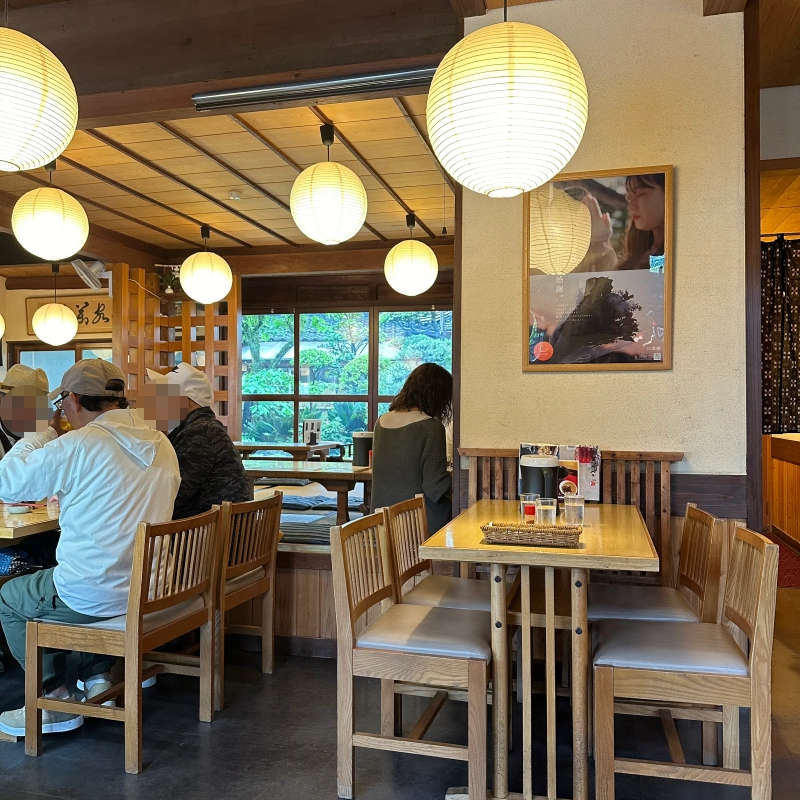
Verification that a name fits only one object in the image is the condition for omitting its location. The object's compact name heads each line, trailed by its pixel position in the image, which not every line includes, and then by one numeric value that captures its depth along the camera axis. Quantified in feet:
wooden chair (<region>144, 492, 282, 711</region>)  9.71
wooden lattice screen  24.39
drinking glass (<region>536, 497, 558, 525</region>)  8.04
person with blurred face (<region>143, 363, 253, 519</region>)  10.73
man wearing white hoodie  8.39
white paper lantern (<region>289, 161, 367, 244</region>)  13.03
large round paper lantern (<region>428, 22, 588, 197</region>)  7.06
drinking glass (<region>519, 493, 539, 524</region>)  8.24
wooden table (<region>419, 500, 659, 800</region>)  6.55
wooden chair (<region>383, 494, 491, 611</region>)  8.73
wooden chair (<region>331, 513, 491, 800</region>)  7.04
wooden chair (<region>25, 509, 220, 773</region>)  8.00
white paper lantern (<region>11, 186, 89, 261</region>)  14.51
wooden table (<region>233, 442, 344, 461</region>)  21.21
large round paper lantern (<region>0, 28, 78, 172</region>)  8.61
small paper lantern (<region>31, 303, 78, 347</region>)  23.32
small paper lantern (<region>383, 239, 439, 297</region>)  17.83
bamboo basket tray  6.87
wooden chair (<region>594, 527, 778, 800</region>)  6.40
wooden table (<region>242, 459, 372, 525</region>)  14.78
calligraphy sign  27.96
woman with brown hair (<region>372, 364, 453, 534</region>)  11.27
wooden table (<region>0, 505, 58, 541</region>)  9.02
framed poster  10.20
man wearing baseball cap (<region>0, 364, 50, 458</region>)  12.45
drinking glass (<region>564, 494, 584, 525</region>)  8.29
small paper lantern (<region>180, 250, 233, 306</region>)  19.48
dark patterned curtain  18.90
